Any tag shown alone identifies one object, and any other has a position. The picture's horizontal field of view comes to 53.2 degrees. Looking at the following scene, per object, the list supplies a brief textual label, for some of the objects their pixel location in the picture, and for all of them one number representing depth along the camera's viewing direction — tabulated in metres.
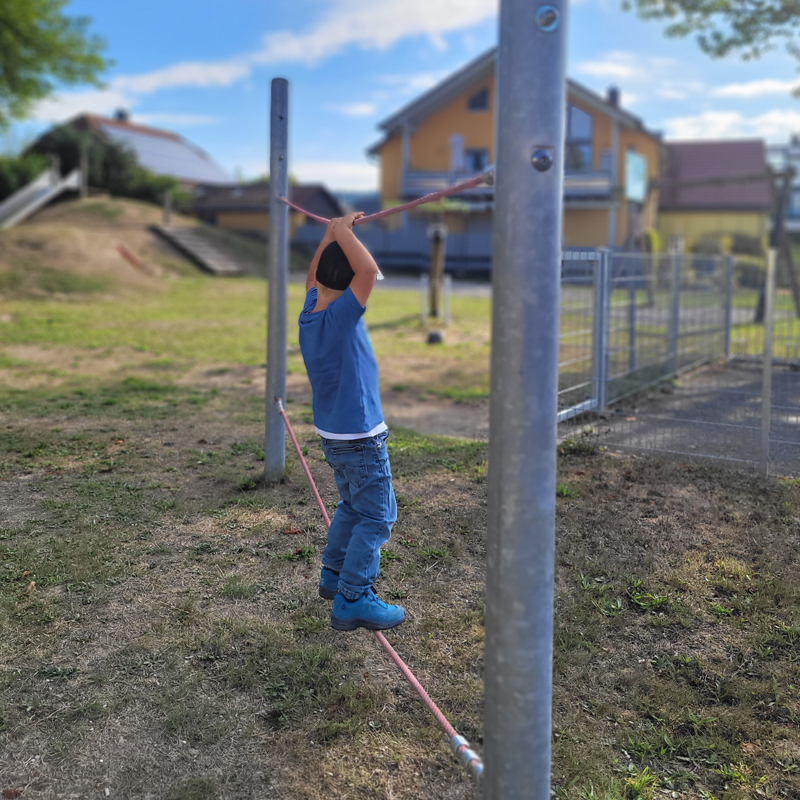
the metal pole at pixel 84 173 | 31.53
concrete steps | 25.08
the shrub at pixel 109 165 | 33.84
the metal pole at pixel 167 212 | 28.30
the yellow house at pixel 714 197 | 37.56
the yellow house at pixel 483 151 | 31.98
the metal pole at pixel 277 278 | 5.24
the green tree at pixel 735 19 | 14.64
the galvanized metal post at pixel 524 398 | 1.91
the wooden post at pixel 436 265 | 16.30
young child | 3.17
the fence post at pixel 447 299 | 15.39
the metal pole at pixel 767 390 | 5.86
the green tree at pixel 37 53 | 22.06
